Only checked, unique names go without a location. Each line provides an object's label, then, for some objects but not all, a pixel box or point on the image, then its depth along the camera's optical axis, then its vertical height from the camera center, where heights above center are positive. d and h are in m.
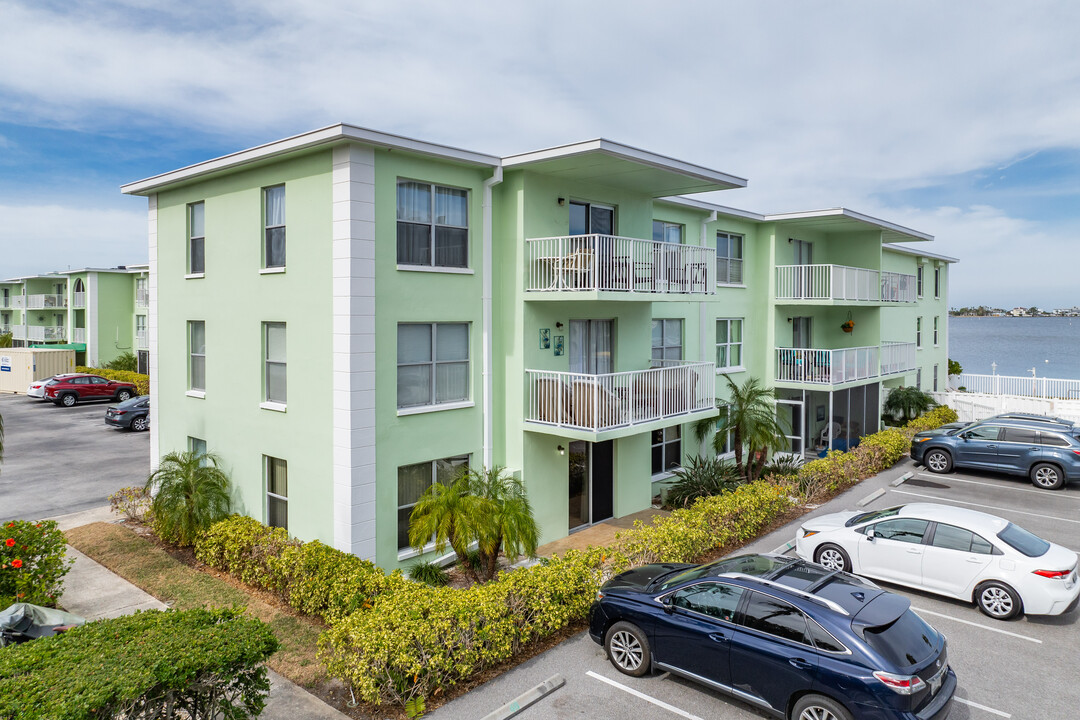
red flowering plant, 9.83 -3.36
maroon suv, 34.41 -2.66
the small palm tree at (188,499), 13.41 -3.22
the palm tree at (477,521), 10.85 -2.96
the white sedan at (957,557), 9.64 -3.35
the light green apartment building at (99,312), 42.91 +1.83
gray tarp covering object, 8.16 -3.53
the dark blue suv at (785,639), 6.46 -3.17
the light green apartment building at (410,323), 11.93 +0.34
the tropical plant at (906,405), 27.70 -2.66
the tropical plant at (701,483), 16.73 -3.61
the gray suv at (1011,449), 17.58 -3.01
